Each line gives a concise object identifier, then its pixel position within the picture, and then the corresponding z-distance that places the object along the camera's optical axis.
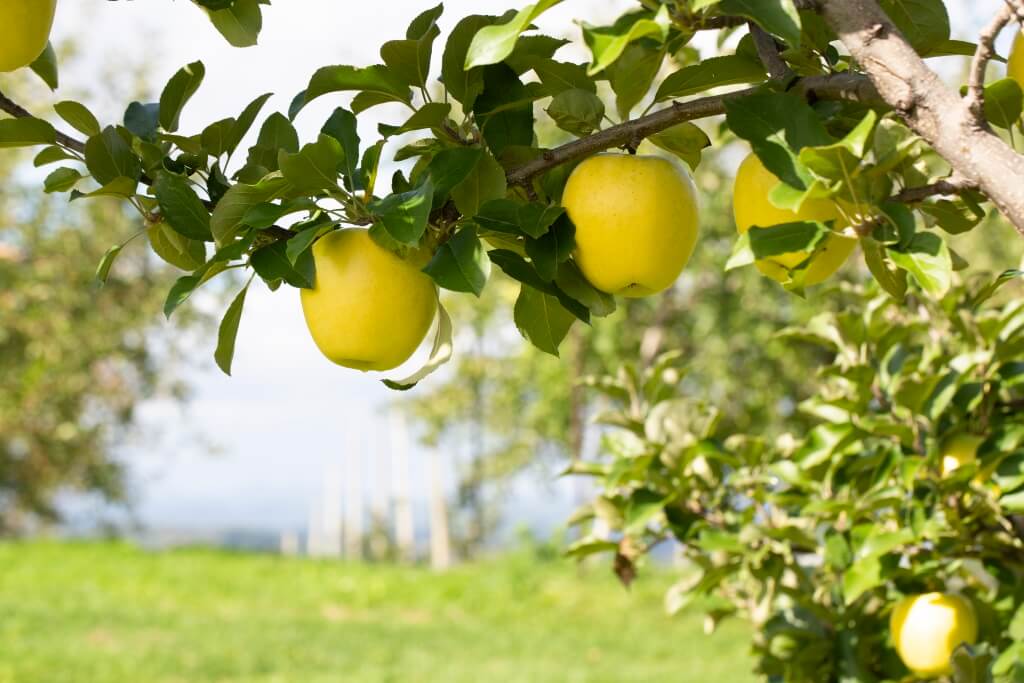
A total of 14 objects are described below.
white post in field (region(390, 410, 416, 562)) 15.50
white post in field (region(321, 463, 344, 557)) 16.16
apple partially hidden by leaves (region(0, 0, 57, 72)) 1.55
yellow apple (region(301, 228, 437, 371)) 1.55
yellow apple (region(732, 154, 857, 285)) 1.53
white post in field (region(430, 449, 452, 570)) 14.76
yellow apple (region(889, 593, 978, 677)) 1.97
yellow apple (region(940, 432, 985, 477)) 2.00
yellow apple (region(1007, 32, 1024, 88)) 1.55
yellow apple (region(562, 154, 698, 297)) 1.54
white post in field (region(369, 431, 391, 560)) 15.66
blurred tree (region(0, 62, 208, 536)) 12.39
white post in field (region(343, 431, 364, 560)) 15.85
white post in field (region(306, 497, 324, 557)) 17.10
